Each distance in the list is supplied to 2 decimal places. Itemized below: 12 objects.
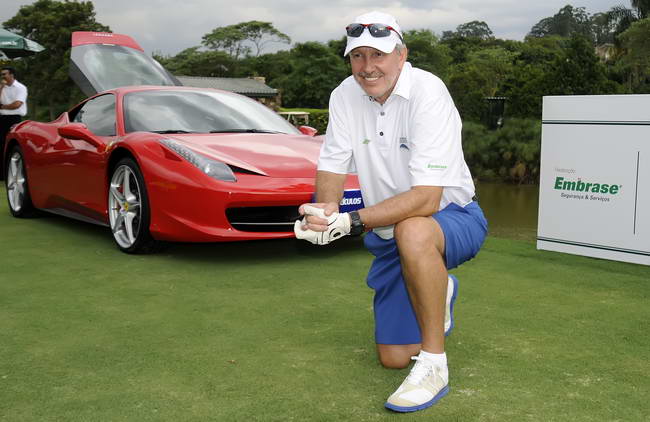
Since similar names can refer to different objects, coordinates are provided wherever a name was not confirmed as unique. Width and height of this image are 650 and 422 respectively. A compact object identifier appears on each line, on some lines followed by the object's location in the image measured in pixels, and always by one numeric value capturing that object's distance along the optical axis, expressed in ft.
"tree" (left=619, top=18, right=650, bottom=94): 134.22
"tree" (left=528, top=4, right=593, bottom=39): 398.83
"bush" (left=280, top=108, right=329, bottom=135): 135.94
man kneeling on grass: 9.03
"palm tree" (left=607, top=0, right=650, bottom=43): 169.58
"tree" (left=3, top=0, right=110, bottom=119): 172.86
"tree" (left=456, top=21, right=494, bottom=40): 433.48
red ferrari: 16.34
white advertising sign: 17.20
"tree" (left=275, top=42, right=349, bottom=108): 260.62
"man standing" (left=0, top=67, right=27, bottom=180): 37.45
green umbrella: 45.34
